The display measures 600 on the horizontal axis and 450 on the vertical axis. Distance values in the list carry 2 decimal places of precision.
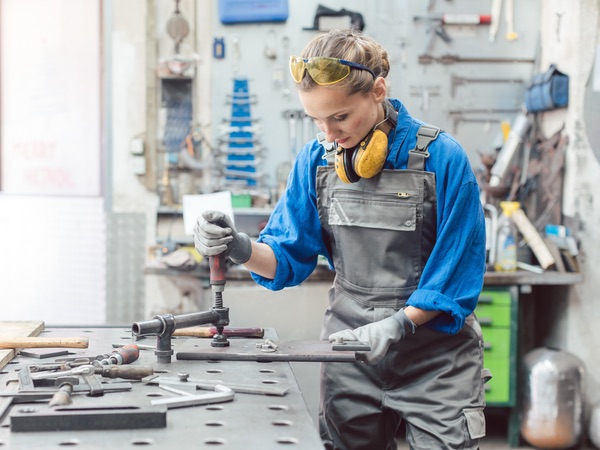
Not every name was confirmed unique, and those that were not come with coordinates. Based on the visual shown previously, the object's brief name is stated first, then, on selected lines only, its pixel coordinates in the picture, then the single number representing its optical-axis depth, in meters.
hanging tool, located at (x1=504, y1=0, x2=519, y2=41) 4.20
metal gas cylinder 3.60
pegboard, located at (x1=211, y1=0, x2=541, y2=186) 4.18
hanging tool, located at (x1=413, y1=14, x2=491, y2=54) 4.18
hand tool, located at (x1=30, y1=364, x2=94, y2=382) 1.42
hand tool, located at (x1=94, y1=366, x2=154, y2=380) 1.46
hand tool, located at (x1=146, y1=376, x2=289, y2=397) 1.42
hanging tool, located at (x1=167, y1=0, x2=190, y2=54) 4.13
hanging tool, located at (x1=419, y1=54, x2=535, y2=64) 4.21
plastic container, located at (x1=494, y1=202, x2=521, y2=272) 3.72
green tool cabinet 3.64
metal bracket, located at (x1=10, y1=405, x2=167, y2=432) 1.20
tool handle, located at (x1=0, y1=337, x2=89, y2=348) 1.69
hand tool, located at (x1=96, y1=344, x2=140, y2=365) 1.54
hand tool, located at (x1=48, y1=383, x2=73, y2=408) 1.28
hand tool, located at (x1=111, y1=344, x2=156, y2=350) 1.74
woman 1.68
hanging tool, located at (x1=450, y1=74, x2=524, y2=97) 4.23
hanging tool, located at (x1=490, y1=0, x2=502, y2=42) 4.20
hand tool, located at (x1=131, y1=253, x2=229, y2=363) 1.56
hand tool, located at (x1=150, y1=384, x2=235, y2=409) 1.32
